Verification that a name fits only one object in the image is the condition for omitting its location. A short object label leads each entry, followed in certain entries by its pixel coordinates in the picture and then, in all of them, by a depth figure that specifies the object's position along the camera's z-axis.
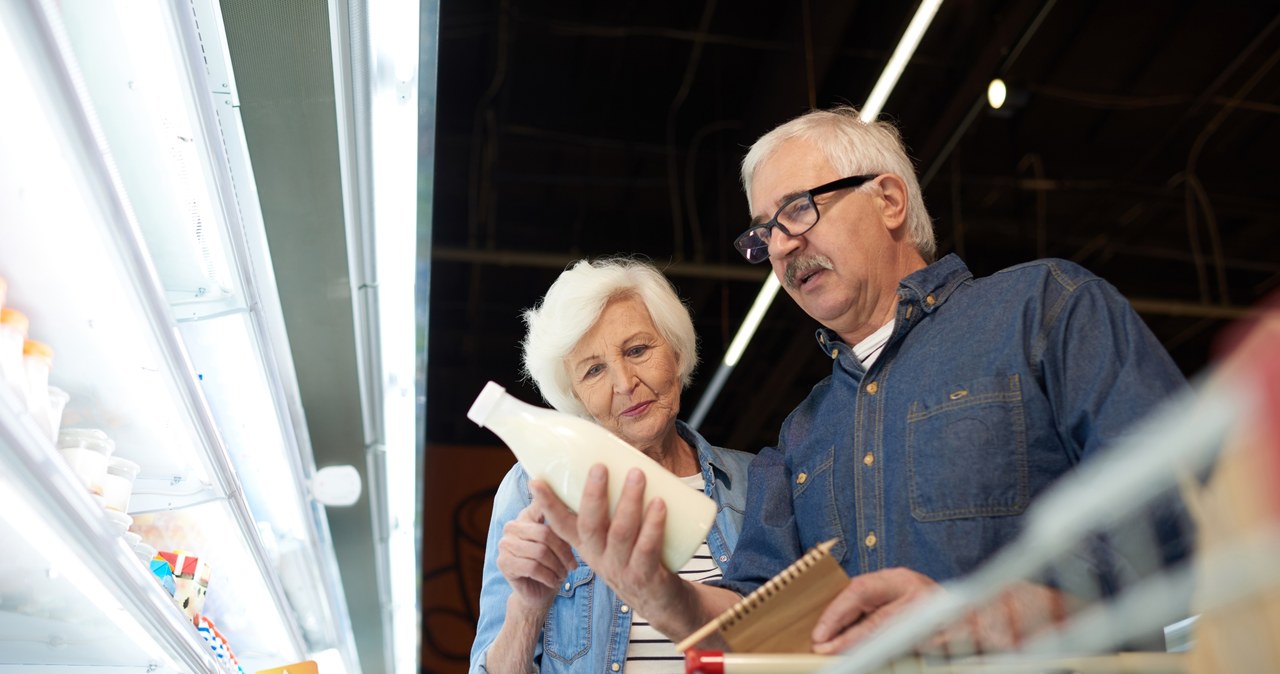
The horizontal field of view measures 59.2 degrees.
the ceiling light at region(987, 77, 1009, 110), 5.09
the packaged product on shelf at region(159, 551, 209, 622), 2.45
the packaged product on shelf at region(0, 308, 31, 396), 1.53
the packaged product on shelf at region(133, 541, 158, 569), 2.14
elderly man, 1.45
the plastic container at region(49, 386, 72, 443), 1.71
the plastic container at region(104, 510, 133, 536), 1.92
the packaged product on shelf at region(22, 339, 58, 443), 1.61
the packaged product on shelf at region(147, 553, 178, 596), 2.23
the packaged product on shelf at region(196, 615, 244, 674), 2.60
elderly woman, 2.12
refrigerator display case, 1.38
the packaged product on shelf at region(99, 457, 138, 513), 1.97
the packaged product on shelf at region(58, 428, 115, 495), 1.84
